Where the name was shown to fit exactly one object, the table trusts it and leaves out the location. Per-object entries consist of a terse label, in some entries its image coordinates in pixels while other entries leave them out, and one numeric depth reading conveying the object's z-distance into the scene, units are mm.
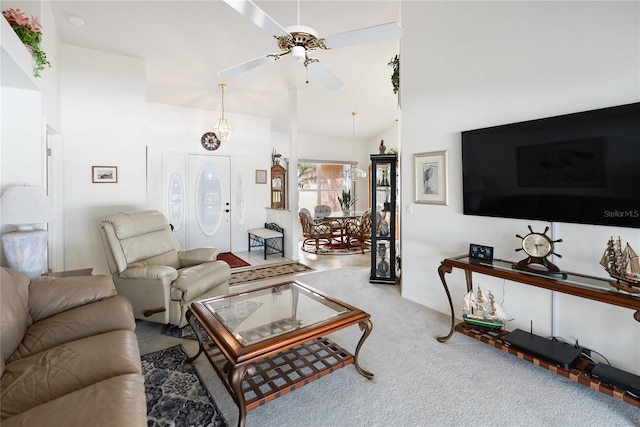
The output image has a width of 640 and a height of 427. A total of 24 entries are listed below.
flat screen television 1905
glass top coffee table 1610
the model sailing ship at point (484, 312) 2406
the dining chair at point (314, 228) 6477
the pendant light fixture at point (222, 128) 5137
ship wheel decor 2113
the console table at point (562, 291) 1688
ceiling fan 1943
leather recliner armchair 2691
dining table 6733
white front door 5910
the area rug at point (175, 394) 1701
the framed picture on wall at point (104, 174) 3875
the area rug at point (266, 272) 4379
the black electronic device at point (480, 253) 2441
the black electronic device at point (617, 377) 1683
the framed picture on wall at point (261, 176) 6570
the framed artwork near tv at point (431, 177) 3086
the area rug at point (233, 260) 5235
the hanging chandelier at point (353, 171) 7312
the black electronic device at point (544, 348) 1927
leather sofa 1146
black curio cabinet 4180
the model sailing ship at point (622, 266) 1729
